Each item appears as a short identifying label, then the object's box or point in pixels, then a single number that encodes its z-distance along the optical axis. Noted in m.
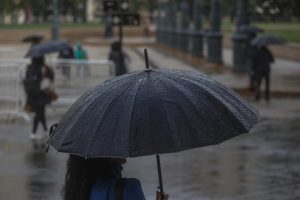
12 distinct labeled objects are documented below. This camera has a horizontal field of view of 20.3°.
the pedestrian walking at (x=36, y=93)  14.72
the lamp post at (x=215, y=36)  33.53
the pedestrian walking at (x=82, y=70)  20.38
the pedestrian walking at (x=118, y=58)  20.61
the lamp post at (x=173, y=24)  51.40
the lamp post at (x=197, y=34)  40.09
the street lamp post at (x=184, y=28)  46.76
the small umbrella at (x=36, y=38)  17.97
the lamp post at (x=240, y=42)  28.97
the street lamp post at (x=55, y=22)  30.66
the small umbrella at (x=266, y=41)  20.27
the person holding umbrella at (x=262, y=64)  20.33
